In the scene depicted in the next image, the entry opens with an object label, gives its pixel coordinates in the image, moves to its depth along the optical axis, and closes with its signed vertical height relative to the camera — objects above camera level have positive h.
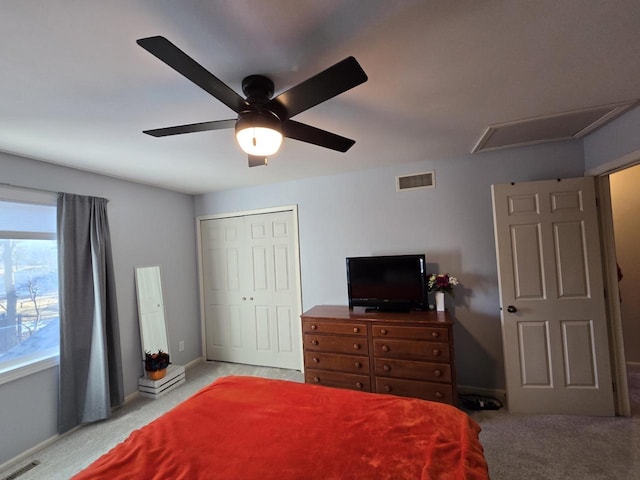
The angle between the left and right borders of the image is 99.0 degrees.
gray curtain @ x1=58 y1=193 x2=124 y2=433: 2.46 -0.51
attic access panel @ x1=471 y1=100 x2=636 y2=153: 1.96 +0.88
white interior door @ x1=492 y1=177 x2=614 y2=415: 2.33 -0.54
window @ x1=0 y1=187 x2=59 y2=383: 2.22 -0.13
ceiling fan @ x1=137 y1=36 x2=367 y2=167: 0.94 +0.64
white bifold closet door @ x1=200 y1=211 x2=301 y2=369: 3.60 -0.48
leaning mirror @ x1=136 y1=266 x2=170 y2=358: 3.22 -0.60
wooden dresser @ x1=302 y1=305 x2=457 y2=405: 2.38 -0.99
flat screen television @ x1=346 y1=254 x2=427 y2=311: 2.75 -0.38
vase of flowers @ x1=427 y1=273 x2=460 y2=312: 2.66 -0.42
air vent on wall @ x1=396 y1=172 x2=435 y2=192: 2.98 +0.70
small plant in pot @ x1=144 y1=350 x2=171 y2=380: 3.08 -1.19
